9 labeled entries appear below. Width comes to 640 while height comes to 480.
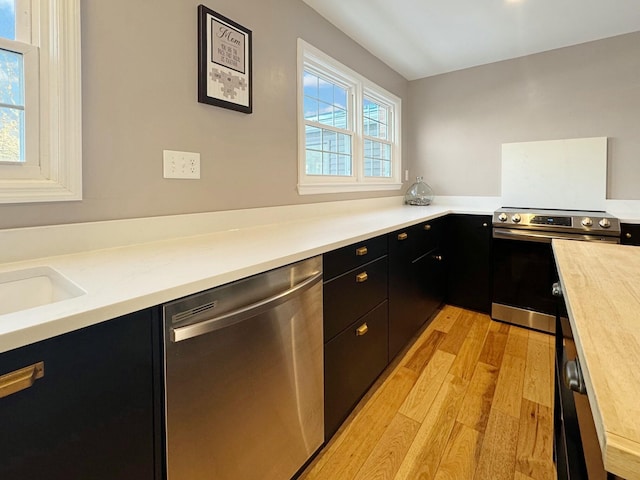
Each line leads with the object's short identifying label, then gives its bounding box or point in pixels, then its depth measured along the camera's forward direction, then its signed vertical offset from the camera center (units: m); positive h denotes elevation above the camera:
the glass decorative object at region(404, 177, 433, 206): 3.59 +0.35
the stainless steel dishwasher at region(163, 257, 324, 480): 0.85 -0.46
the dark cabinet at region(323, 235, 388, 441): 1.40 -0.46
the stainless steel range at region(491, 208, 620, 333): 2.42 -0.23
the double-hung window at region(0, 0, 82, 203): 1.07 +0.41
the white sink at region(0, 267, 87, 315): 0.93 -0.19
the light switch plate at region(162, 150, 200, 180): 1.45 +0.27
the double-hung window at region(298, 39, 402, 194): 2.29 +0.81
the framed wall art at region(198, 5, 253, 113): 1.54 +0.80
